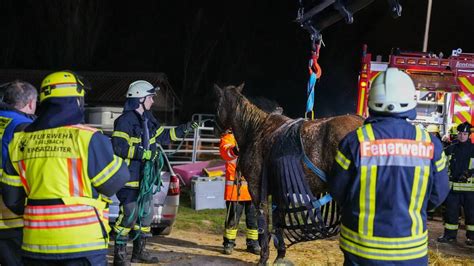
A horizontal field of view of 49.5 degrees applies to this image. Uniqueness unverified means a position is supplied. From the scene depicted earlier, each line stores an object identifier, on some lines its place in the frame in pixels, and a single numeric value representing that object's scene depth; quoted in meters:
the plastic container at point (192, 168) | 12.06
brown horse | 5.38
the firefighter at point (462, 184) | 8.78
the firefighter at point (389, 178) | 3.26
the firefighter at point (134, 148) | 6.01
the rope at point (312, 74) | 5.82
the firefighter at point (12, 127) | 3.99
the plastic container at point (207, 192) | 10.55
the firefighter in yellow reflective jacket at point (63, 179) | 3.21
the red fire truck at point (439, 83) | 10.12
